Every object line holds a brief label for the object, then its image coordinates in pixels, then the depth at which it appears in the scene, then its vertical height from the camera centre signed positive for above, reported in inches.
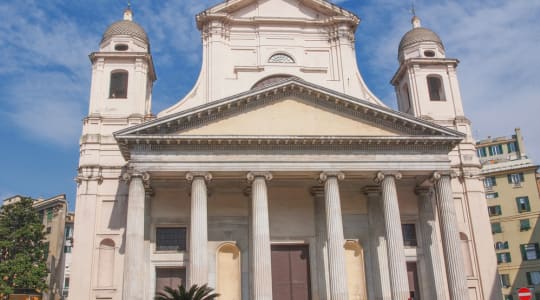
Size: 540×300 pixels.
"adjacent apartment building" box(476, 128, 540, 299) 1823.3 +356.6
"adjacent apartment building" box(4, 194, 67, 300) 2017.7 +421.9
